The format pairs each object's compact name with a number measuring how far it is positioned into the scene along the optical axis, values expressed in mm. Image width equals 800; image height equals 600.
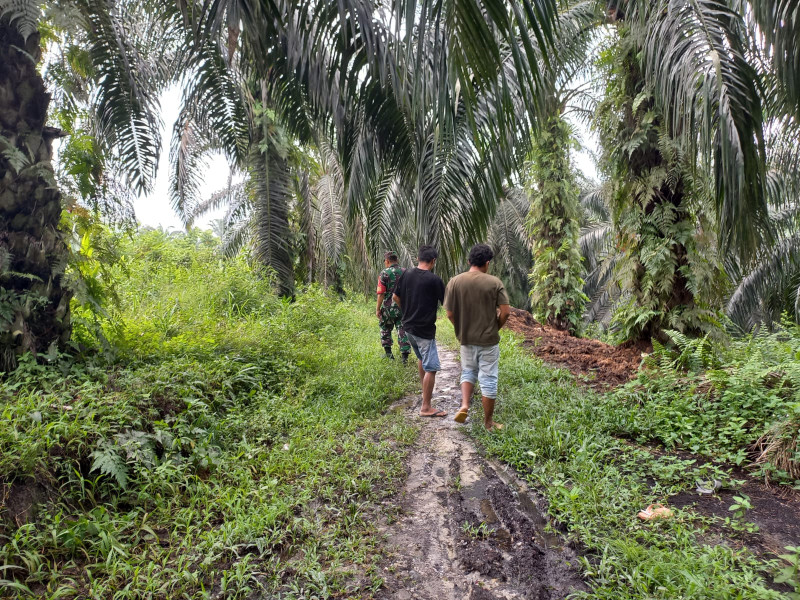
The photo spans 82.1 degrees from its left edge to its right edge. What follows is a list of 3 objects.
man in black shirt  4719
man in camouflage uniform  6324
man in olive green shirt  4156
